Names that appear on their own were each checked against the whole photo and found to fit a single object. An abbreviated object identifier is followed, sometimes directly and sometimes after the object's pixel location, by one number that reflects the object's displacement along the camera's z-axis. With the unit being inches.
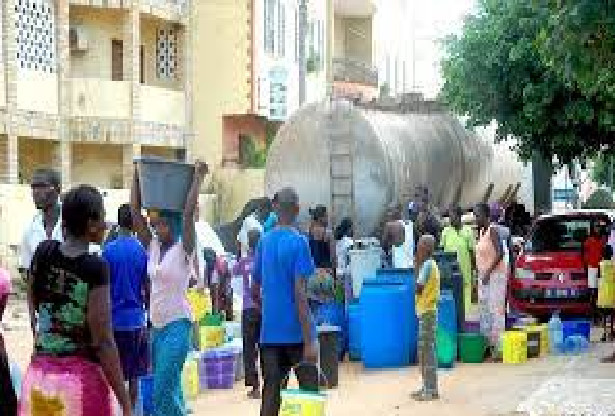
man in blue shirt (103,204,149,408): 289.4
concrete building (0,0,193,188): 1090.7
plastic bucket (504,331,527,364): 514.6
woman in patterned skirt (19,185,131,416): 210.7
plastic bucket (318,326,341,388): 455.8
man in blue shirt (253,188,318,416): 300.7
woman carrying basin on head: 301.6
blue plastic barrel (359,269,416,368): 502.3
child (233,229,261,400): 420.5
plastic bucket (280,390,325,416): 286.0
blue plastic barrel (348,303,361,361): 527.8
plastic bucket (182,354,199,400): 432.2
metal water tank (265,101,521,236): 713.6
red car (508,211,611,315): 585.6
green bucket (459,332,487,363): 518.9
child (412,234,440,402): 420.5
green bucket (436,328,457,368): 499.2
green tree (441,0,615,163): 708.0
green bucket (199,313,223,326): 502.4
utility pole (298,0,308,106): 1476.4
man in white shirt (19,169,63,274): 314.4
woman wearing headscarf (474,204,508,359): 522.6
